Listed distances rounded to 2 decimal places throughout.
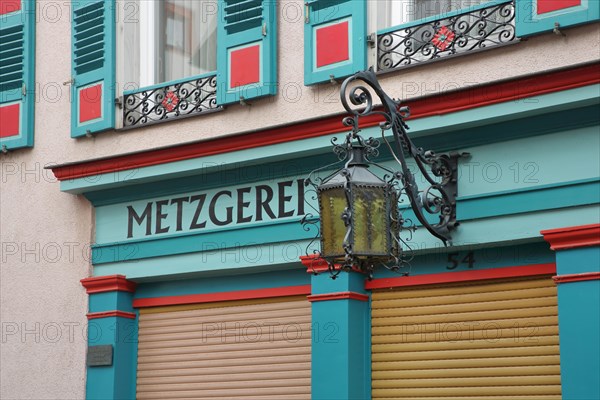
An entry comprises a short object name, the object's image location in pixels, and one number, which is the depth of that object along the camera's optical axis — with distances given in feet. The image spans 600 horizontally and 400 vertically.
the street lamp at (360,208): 31.42
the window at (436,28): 38.68
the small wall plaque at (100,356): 47.03
